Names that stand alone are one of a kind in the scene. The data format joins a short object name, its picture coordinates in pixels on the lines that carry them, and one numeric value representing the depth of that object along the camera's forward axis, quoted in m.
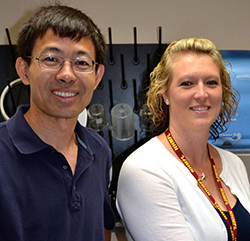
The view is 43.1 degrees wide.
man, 0.91
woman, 1.08
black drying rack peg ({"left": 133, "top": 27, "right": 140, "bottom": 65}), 1.83
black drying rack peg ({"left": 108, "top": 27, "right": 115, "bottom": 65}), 1.80
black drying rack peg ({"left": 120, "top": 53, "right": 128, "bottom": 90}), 1.82
